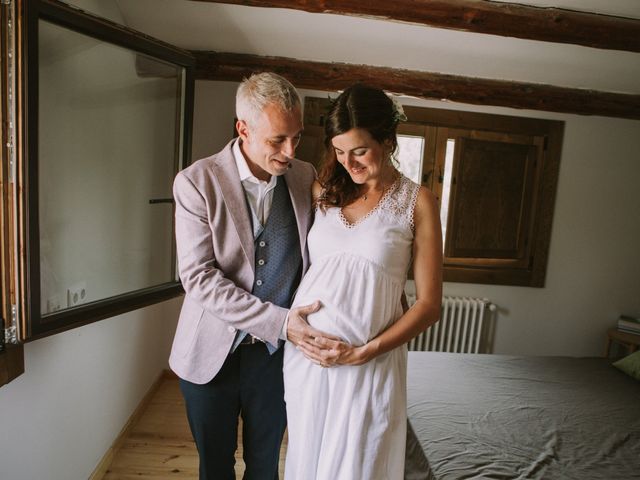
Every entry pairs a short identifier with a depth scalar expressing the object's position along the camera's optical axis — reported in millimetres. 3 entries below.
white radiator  3467
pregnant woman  1256
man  1280
